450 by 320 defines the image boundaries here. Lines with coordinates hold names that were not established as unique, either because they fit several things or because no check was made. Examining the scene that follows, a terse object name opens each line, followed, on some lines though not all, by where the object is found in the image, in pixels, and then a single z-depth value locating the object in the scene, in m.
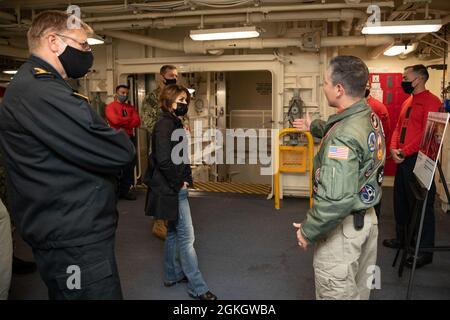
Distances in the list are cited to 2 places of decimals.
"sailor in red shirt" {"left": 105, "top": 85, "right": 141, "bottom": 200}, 5.86
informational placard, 2.93
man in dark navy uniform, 1.57
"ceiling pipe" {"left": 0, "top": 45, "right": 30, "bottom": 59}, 6.48
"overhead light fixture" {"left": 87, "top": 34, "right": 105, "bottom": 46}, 5.60
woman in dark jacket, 2.96
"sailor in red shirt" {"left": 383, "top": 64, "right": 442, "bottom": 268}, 3.73
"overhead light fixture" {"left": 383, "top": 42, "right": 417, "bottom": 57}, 5.86
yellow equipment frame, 5.74
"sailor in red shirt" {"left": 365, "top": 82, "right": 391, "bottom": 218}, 4.89
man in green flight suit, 1.93
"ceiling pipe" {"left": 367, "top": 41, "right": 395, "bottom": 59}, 5.82
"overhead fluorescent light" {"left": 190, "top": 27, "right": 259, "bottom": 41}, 5.08
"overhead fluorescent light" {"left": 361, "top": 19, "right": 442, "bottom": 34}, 4.56
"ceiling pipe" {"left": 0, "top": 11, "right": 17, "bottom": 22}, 5.32
